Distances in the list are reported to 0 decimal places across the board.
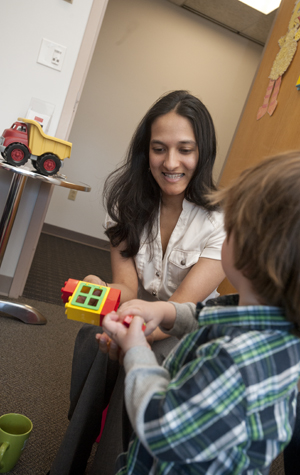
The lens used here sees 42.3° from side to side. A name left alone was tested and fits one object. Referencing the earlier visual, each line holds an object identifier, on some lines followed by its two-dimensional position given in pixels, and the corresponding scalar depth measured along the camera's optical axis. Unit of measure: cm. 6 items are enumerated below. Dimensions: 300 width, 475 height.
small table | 150
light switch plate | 181
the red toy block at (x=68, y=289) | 78
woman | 111
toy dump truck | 148
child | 51
